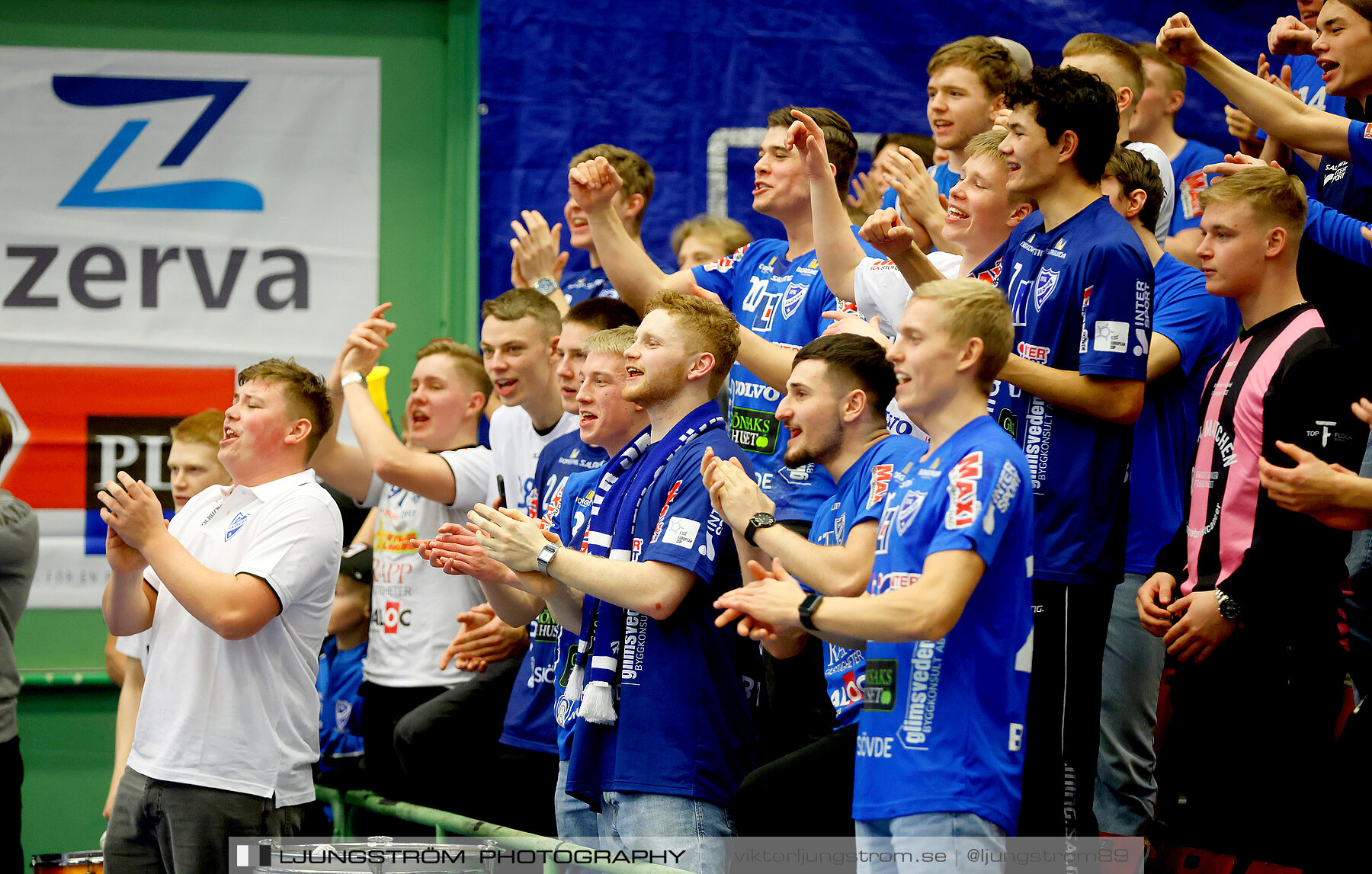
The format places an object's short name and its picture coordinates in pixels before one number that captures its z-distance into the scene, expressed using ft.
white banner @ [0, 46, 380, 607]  45.19
